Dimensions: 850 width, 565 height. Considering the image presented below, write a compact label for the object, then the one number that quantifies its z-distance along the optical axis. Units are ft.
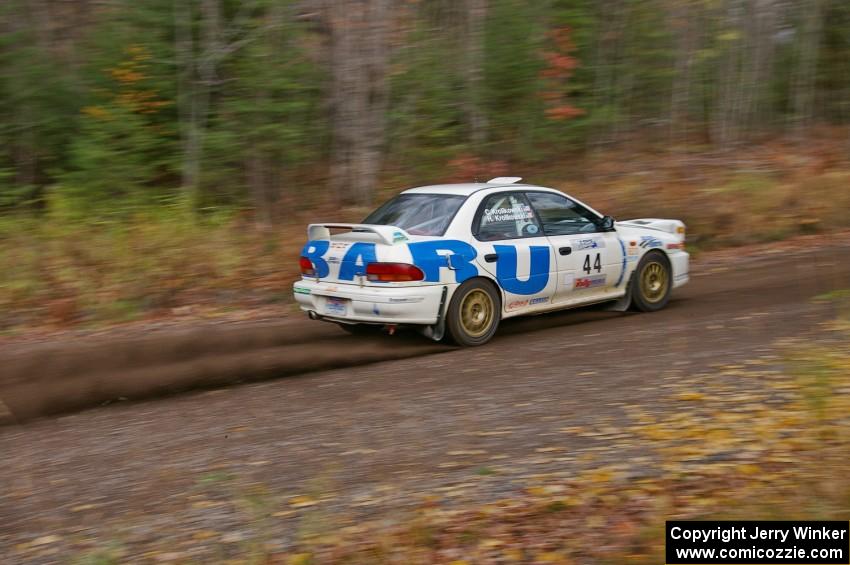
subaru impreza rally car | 28.78
